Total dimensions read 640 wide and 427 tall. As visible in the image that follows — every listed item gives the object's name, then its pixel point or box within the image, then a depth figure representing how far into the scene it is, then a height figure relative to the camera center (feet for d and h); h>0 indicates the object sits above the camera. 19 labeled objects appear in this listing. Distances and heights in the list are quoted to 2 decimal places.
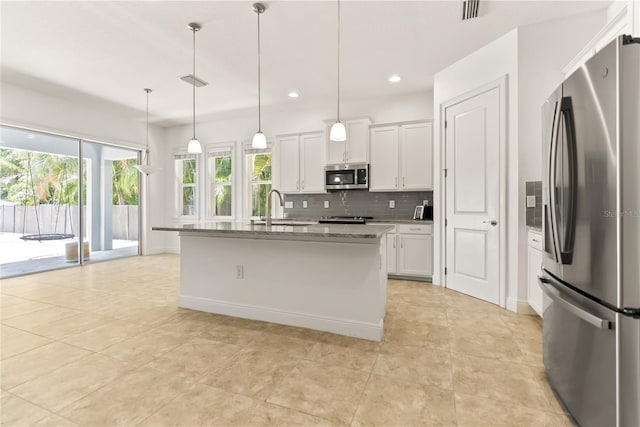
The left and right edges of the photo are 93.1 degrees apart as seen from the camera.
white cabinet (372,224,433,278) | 14.42 -1.96
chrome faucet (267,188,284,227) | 10.13 -0.03
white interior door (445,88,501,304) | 11.09 +0.55
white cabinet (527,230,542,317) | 9.00 -1.84
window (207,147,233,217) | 21.53 +1.98
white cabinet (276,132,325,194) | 17.62 +2.82
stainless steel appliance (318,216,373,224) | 15.40 -0.51
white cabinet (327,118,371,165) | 16.14 +3.47
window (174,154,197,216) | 22.75 +2.02
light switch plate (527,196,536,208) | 9.87 +0.27
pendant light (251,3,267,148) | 9.33 +2.38
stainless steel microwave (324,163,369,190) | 16.12 +1.83
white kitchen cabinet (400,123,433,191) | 14.99 +2.68
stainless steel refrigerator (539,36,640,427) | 4.08 -0.40
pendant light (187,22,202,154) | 9.99 +6.08
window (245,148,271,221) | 20.39 +2.18
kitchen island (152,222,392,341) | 8.21 -1.98
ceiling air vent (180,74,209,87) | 13.89 +6.17
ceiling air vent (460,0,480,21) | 8.91 +6.07
